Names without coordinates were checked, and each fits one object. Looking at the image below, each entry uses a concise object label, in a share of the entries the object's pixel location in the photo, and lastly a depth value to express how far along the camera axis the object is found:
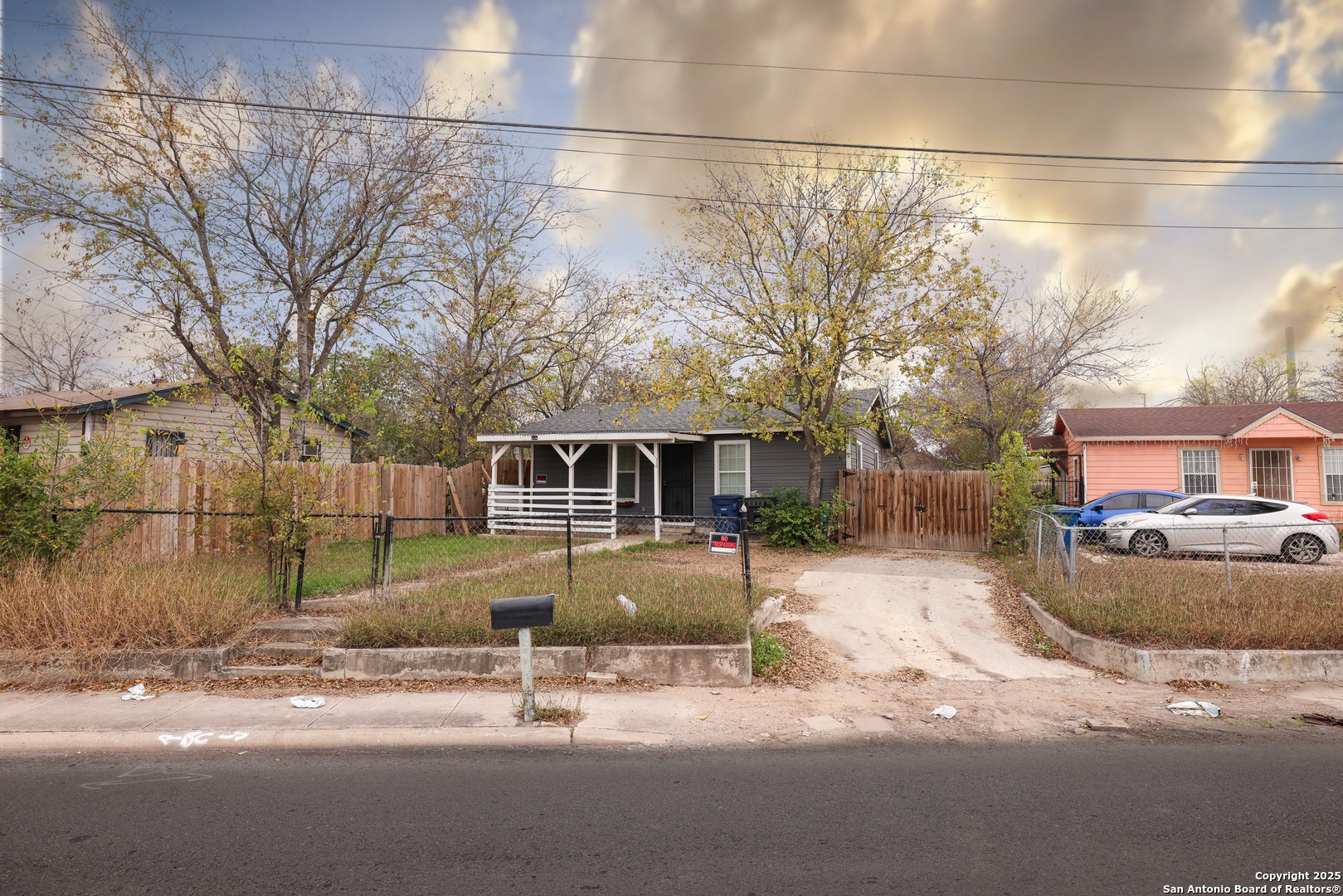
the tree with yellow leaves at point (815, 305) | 15.88
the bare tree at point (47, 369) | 27.08
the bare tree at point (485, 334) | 23.02
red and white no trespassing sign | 9.41
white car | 13.52
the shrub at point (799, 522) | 16.91
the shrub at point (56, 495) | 7.98
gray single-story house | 19.17
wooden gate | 17.06
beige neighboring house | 16.77
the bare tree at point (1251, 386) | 35.69
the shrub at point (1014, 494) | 14.88
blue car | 16.50
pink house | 21.06
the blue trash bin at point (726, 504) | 17.67
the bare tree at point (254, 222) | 15.16
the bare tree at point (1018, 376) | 24.36
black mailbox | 5.51
